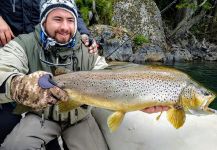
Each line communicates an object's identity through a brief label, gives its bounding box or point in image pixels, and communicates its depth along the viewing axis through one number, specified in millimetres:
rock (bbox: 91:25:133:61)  8156
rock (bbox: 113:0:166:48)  9189
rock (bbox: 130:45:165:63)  8549
